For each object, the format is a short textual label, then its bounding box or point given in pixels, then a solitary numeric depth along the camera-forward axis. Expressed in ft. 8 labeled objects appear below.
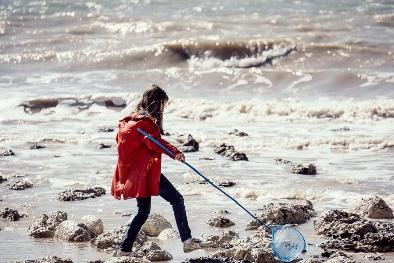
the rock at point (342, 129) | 97.11
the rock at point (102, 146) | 89.06
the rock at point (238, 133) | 95.14
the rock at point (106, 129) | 100.84
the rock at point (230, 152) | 80.28
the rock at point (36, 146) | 89.25
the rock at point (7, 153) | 84.89
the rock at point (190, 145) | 85.66
